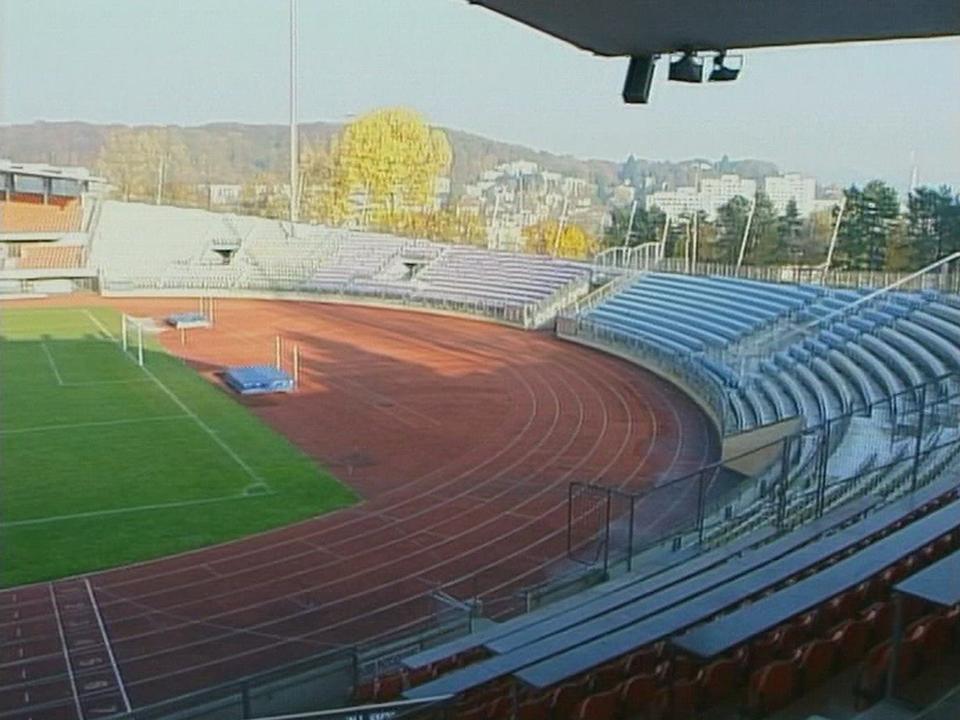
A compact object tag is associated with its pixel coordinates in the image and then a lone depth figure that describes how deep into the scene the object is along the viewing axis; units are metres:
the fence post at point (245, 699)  6.29
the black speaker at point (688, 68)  7.54
